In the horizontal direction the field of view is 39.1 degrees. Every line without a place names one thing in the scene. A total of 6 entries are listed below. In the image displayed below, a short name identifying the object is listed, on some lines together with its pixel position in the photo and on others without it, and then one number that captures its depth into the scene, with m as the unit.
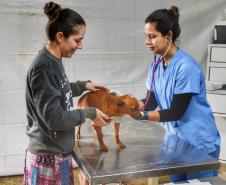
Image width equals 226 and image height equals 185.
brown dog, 1.32
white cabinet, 2.49
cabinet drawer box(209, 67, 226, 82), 2.64
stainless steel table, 1.13
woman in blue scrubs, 1.38
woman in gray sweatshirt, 1.08
